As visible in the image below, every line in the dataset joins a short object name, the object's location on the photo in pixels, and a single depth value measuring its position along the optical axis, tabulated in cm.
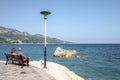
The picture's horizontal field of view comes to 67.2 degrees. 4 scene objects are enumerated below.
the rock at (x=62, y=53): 2768
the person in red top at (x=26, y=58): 792
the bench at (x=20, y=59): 780
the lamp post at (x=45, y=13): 802
